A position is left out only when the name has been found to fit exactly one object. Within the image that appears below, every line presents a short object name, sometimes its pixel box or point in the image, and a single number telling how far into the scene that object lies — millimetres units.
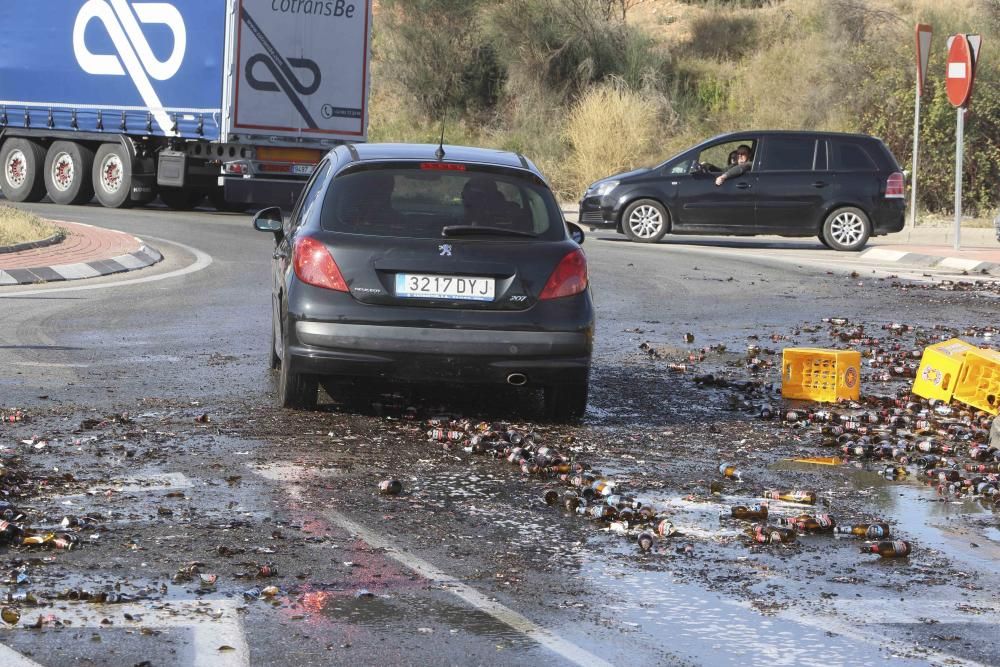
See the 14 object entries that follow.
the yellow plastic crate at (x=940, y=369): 19037
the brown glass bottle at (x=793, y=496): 13655
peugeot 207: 16500
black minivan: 45794
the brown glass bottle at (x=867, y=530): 12294
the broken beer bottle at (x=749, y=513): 12940
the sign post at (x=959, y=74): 44103
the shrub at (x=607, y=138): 64217
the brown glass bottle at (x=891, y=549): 11833
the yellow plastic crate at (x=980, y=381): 18653
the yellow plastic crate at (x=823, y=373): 19468
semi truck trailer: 49670
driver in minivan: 45671
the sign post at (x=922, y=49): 48439
